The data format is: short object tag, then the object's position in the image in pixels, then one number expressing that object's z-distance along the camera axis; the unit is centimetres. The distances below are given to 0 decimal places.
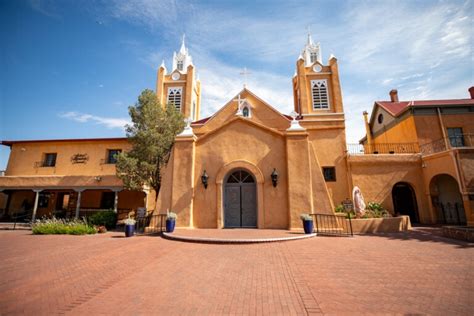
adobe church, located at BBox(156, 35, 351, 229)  1184
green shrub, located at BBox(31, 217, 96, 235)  1261
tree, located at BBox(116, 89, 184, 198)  1493
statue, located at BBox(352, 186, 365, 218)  1249
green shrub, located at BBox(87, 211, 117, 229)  1513
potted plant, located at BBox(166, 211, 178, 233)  1101
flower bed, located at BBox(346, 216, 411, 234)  1180
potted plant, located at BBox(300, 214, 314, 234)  1043
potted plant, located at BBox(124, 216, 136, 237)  1125
